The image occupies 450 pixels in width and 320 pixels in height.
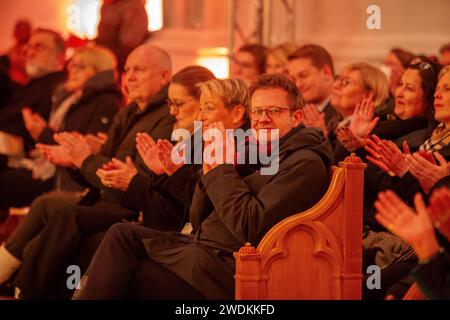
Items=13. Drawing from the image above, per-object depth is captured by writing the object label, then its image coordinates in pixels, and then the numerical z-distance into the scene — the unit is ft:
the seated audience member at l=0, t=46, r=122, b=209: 42.49
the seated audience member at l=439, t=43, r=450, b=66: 43.83
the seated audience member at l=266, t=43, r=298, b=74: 42.26
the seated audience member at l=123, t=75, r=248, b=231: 30.96
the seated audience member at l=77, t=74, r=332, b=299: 26.67
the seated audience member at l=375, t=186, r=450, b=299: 22.04
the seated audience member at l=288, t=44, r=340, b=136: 39.22
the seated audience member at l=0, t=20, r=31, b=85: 56.39
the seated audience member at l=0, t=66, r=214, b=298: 33.01
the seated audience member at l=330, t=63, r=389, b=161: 36.23
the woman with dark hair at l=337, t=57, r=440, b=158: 32.40
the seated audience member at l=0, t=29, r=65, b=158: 46.83
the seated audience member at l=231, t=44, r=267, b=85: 43.84
